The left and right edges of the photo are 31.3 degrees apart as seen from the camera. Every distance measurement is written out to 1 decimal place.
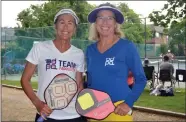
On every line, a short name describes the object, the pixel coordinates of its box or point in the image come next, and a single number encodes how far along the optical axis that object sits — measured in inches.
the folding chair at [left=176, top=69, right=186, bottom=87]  393.5
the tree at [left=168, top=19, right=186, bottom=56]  430.3
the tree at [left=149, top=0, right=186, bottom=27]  268.3
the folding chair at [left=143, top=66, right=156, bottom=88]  412.2
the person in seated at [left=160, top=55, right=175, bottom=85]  401.4
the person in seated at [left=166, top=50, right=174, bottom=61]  457.2
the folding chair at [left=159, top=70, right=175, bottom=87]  400.8
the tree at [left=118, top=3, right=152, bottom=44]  449.1
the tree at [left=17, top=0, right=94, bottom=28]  1142.3
